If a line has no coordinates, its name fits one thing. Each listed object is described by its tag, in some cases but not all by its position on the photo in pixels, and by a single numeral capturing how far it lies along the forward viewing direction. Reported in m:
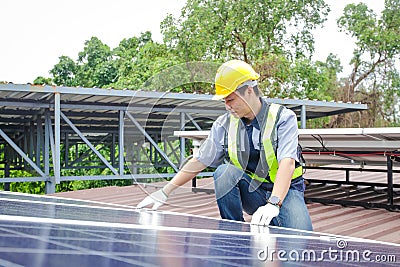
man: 3.02
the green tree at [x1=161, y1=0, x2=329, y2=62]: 24.36
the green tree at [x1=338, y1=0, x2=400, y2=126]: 26.16
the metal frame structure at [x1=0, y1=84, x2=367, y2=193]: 5.94
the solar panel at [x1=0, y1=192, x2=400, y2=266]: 1.17
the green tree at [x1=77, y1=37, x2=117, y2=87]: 29.67
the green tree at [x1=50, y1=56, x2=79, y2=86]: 33.12
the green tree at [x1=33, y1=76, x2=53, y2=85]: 29.00
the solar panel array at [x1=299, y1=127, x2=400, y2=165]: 5.79
